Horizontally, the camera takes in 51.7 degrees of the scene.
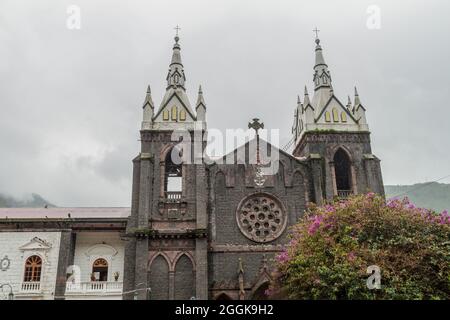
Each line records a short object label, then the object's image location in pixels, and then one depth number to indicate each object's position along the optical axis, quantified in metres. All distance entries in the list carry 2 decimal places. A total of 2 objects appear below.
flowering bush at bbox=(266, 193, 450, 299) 16.02
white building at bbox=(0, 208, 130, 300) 27.91
